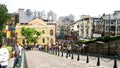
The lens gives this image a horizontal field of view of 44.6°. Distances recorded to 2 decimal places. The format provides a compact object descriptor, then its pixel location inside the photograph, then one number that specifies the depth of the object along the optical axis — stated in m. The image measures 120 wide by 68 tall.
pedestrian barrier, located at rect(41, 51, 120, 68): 9.26
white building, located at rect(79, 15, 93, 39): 56.29
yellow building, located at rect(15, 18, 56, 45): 51.70
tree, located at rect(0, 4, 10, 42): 19.56
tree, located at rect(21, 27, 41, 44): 48.34
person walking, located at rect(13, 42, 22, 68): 9.35
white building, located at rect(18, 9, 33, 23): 59.51
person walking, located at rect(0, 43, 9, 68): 6.55
